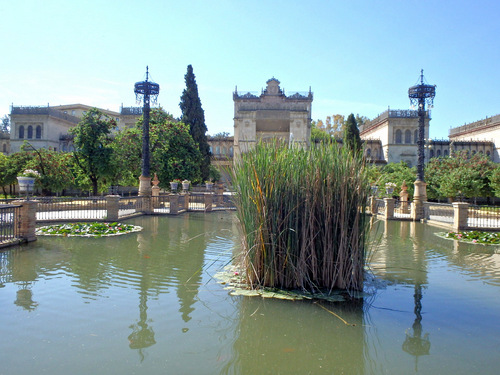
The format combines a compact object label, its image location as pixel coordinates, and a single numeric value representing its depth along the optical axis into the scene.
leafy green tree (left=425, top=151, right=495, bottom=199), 29.92
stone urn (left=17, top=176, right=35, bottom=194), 12.66
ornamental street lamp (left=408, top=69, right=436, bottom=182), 20.14
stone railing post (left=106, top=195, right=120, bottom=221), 15.61
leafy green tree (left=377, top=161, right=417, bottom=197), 32.03
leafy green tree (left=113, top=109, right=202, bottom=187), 28.38
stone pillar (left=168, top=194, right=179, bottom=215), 20.52
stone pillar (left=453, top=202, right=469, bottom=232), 14.91
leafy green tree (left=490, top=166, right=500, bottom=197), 27.96
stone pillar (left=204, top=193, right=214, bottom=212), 22.98
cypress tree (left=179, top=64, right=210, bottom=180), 35.56
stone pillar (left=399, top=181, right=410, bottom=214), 22.70
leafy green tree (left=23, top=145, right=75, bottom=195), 28.08
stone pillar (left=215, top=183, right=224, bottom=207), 26.54
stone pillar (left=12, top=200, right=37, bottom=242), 10.27
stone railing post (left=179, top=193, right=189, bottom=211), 23.34
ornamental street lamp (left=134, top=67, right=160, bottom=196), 20.70
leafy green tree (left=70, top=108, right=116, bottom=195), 27.91
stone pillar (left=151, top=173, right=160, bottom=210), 25.65
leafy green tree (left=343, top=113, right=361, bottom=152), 38.62
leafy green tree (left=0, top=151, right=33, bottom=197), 30.38
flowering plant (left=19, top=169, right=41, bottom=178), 18.44
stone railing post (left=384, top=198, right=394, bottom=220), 19.90
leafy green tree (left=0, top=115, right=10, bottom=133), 82.12
